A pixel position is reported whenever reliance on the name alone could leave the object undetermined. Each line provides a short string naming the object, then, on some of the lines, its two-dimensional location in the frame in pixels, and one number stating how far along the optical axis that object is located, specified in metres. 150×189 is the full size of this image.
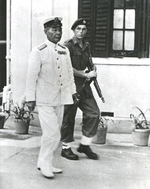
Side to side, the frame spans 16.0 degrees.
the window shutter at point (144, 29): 9.84
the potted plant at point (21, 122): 9.33
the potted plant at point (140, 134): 8.66
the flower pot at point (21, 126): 9.32
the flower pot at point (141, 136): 8.65
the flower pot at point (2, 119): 9.79
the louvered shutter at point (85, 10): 9.95
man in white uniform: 6.54
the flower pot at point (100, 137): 8.66
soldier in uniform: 7.53
